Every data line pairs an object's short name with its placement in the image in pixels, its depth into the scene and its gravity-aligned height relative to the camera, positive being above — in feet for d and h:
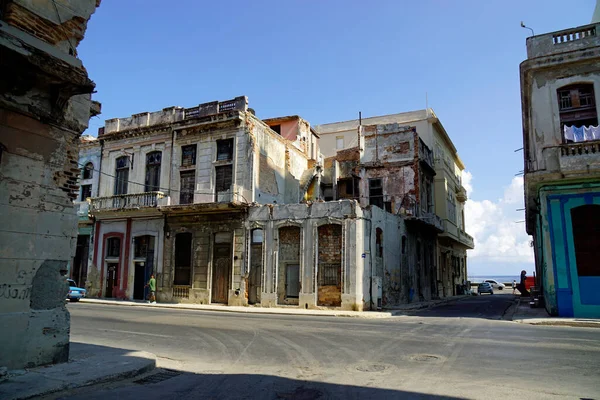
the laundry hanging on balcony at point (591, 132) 55.31 +18.22
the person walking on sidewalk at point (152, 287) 80.69 -2.98
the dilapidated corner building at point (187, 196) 80.18 +15.14
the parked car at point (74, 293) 78.79 -3.99
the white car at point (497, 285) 180.63 -4.83
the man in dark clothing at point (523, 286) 107.65 -3.06
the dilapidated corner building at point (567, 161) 52.75 +14.06
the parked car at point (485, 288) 150.92 -5.10
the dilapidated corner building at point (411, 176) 93.09 +22.57
